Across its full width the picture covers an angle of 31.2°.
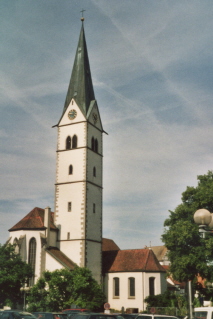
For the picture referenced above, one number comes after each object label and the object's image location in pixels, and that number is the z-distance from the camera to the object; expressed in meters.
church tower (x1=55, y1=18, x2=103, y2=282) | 42.06
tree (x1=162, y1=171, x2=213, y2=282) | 32.50
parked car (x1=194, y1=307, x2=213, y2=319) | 17.64
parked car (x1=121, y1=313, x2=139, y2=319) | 26.20
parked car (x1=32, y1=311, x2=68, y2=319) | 19.08
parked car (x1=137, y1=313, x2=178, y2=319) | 17.44
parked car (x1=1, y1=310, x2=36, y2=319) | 17.05
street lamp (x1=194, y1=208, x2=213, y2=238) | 9.27
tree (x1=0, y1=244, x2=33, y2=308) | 34.06
